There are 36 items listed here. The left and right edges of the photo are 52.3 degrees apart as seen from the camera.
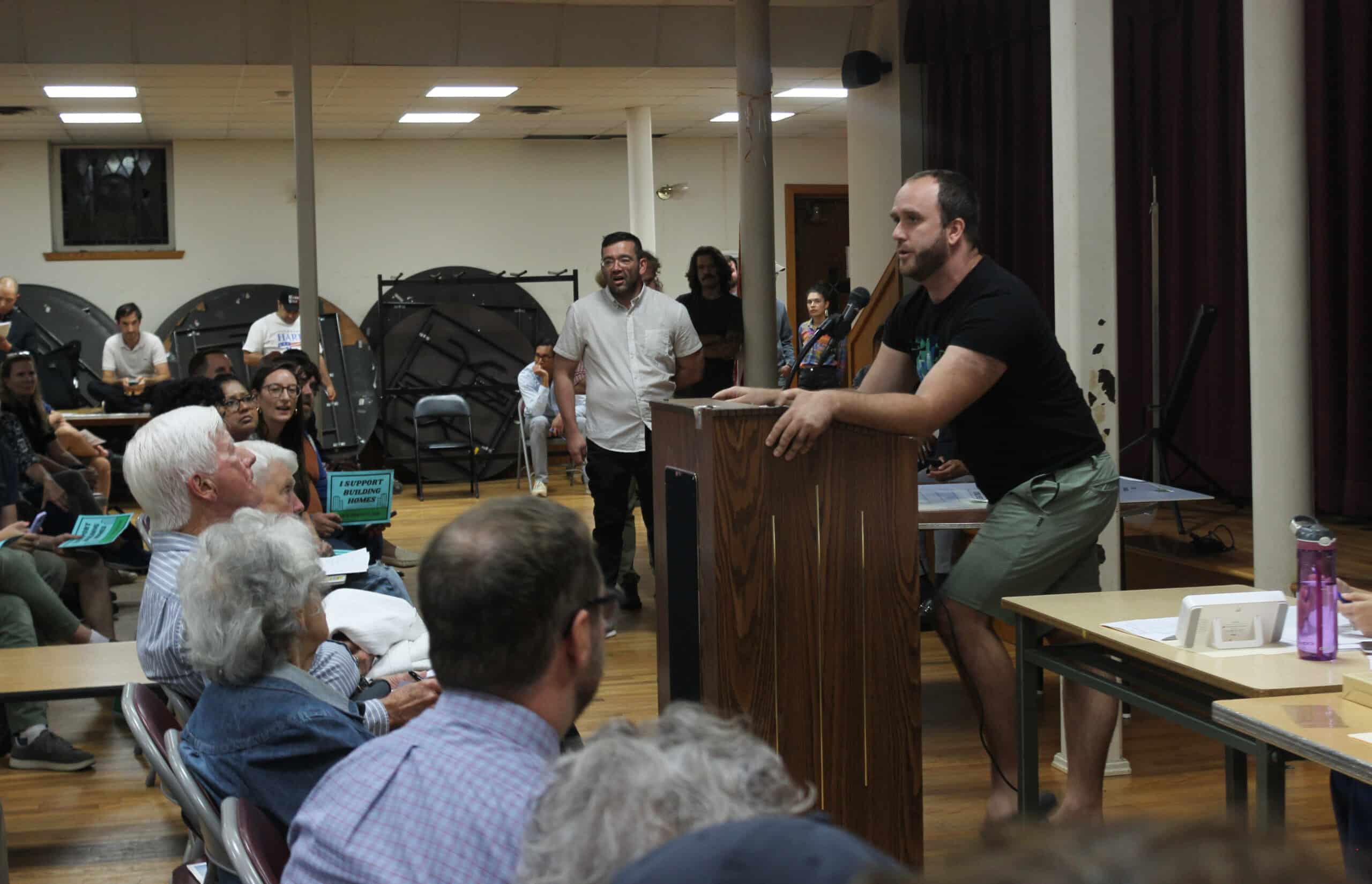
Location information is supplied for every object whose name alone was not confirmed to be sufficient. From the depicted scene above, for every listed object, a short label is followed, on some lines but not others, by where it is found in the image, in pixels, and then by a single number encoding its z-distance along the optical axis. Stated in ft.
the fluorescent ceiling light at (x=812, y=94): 35.79
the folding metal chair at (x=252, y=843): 5.33
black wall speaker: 29.66
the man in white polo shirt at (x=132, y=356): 36.45
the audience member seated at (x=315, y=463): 15.71
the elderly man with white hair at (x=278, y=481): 10.69
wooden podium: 8.64
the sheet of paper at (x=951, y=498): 13.10
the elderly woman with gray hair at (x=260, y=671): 6.52
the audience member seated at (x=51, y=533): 15.51
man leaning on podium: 9.59
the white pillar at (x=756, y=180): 20.63
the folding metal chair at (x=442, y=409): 37.32
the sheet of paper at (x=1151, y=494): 13.10
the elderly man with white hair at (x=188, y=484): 8.80
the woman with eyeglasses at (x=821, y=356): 21.59
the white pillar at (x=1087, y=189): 12.00
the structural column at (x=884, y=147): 29.73
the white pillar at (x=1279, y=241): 11.58
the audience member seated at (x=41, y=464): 18.38
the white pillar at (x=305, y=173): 24.03
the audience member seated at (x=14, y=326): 28.81
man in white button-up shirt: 18.90
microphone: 16.22
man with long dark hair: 22.21
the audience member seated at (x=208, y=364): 21.45
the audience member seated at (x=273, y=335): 35.24
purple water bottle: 7.03
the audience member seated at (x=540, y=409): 34.37
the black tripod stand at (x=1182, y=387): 21.07
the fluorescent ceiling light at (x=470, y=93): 33.76
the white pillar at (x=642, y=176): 37.99
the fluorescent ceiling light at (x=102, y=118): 36.65
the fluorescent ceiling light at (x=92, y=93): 32.12
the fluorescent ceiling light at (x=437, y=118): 38.17
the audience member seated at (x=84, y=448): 24.23
